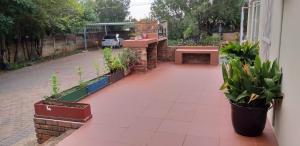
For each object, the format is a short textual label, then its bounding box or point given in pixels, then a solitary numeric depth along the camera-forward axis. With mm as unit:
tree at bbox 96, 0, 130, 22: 19671
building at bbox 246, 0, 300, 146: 1723
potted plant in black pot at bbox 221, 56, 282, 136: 2154
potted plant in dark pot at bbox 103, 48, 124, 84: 4739
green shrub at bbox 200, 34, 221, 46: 12026
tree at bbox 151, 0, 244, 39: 13266
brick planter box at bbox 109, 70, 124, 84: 4529
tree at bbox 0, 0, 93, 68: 7442
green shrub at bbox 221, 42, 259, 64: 3749
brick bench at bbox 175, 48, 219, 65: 6284
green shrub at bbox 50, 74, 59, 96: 2973
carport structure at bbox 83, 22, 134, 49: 15068
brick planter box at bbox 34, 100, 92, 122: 2752
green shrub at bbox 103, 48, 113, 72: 4761
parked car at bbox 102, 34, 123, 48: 15140
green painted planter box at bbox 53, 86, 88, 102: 3182
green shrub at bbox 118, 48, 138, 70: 5086
